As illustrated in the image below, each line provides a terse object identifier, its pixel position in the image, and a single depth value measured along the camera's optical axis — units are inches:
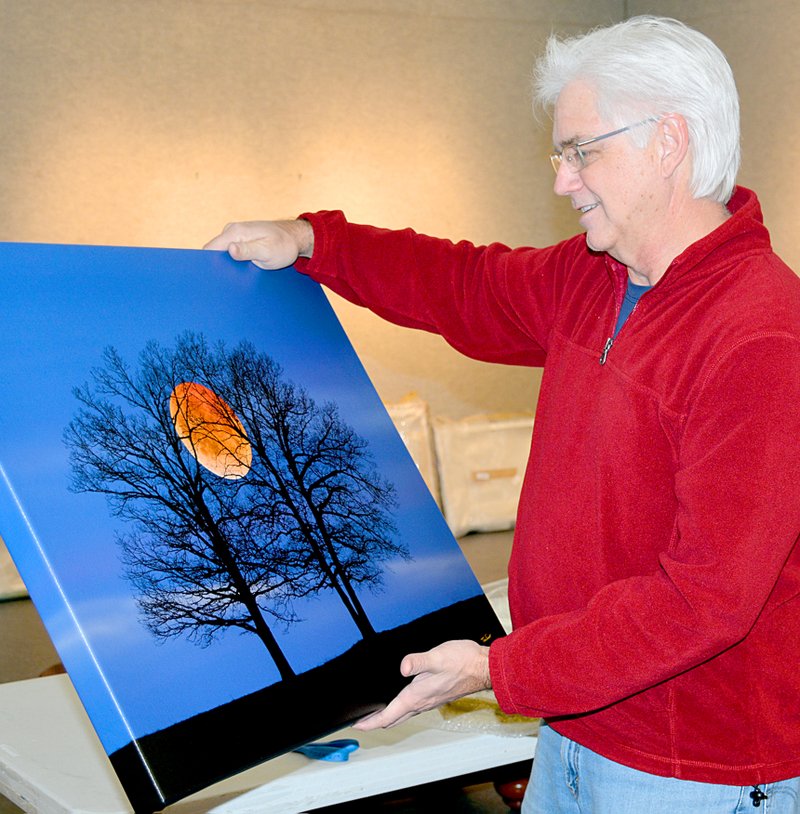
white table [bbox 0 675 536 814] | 59.4
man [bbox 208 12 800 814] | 41.3
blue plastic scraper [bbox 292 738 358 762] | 62.6
